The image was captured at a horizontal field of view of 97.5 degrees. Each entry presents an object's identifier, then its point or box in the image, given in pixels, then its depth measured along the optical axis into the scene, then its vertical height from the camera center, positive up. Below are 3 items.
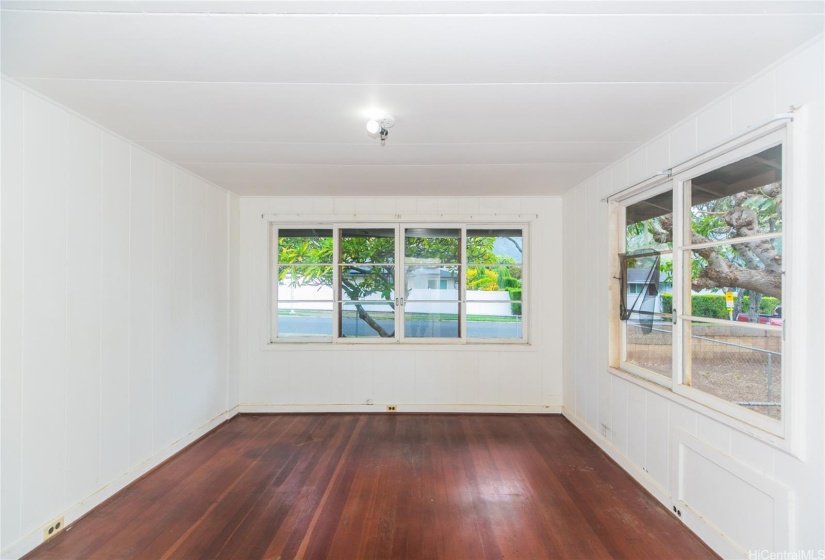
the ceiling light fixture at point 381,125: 2.07 +0.91
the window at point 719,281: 1.74 +0.01
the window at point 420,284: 4.20 -0.03
